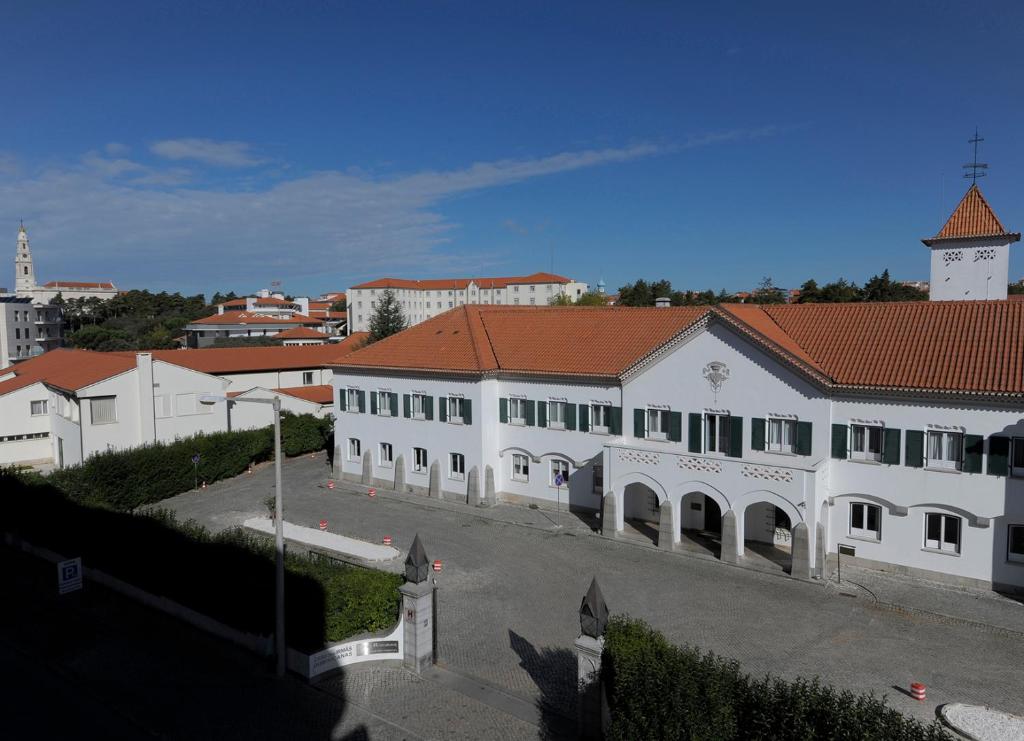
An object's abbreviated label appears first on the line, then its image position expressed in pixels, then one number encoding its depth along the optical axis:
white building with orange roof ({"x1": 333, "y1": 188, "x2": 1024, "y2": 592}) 22.75
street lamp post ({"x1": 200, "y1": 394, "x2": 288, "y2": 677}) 16.59
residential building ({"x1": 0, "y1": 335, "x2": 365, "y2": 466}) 39.44
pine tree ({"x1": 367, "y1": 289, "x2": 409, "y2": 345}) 68.19
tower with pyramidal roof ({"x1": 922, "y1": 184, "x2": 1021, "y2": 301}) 30.23
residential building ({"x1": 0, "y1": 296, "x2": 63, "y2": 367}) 105.56
